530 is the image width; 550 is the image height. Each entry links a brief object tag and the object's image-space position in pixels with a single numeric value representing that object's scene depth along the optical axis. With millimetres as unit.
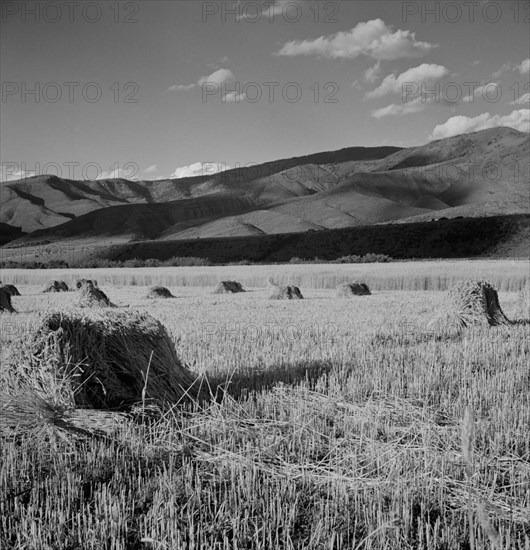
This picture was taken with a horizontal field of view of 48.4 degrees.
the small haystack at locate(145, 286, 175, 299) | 24436
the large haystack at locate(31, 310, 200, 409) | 6113
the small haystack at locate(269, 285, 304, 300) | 23609
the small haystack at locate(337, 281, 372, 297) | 25562
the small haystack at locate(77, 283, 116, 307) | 18734
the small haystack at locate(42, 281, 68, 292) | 29658
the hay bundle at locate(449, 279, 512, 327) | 13508
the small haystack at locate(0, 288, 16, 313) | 17272
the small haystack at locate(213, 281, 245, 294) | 27631
